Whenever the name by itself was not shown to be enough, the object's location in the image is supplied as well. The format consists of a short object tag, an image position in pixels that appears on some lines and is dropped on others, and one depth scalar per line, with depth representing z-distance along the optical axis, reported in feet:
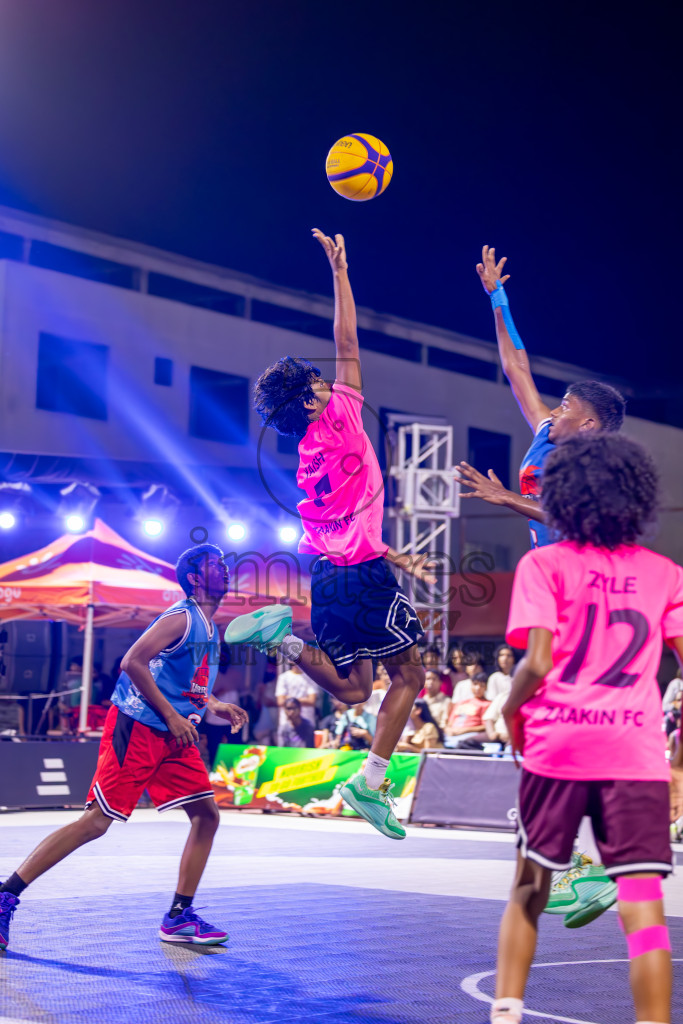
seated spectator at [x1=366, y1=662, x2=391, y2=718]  48.52
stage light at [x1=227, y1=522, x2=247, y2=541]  61.67
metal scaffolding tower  60.49
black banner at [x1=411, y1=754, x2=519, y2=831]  42.11
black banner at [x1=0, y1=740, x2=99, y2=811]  45.64
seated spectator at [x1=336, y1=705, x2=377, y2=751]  49.19
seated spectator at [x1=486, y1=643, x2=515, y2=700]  46.85
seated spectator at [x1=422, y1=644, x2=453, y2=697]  53.78
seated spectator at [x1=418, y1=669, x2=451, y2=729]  49.65
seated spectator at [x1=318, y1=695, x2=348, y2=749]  51.88
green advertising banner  45.50
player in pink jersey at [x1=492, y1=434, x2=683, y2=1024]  11.21
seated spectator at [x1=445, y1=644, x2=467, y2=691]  55.57
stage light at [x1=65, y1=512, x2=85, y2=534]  58.23
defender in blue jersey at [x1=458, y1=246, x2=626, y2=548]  15.67
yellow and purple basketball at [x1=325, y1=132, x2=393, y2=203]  19.21
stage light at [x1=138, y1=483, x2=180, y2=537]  59.31
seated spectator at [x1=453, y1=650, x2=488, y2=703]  48.11
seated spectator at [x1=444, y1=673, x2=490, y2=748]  46.73
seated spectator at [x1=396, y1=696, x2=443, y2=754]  46.78
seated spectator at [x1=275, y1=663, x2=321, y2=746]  53.26
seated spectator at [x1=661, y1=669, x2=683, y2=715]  43.42
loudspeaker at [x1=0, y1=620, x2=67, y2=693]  65.62
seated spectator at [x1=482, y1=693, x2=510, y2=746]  45.22
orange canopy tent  48.24
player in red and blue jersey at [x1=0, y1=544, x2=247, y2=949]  19.33
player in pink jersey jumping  17.53
